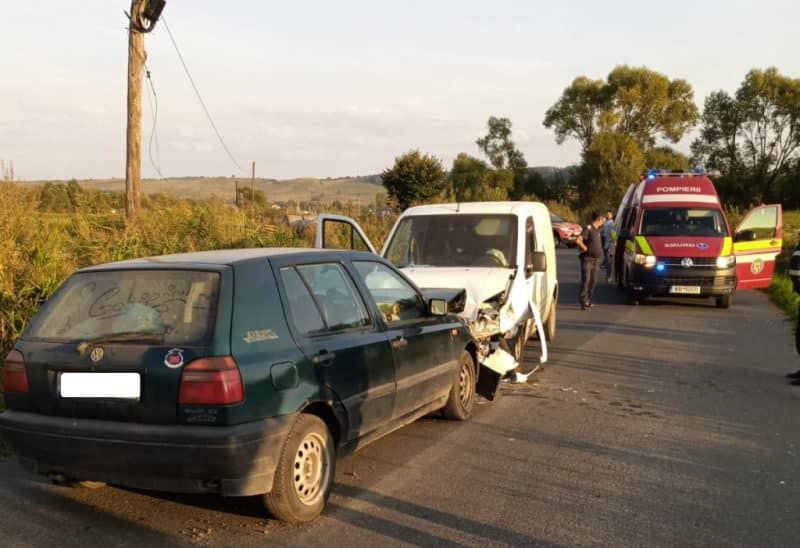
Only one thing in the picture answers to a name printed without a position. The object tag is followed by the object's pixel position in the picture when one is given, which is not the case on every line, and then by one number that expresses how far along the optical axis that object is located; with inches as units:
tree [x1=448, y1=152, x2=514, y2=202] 2361.0
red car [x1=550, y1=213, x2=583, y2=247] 1485.6
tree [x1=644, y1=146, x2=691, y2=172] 2461.9
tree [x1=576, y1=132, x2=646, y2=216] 2245.3
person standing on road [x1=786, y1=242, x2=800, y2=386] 342.1
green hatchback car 165.3
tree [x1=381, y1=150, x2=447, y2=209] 1201.4
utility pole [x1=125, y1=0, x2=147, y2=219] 515.8
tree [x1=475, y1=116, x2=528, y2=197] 2689.5
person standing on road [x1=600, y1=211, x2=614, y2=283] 898.3
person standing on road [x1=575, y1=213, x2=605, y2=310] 622.5
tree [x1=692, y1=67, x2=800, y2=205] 2405.3
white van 337.1
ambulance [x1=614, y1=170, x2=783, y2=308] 619.5
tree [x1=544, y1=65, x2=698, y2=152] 2522.1
